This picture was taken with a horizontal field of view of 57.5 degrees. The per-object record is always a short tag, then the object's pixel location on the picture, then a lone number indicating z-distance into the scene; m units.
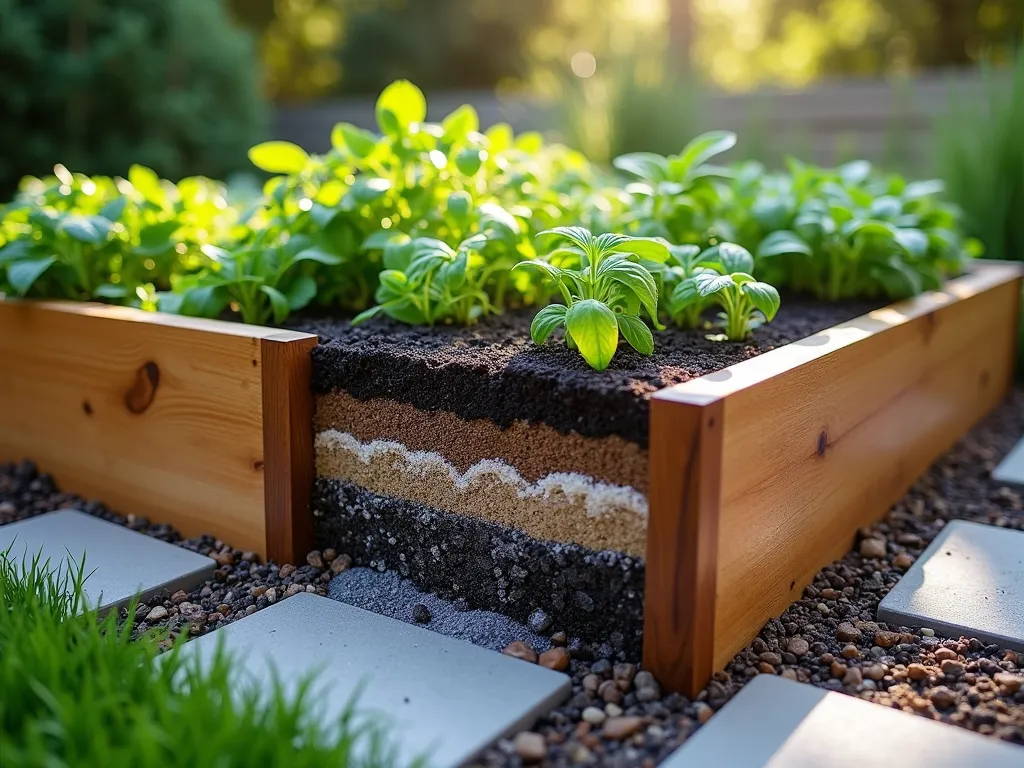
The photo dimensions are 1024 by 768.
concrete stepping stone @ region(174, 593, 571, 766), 1.15
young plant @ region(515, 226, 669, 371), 1.48
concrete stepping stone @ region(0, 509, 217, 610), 1.56
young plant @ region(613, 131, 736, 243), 2.12
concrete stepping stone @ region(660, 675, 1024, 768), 1.11
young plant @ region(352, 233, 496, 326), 1.72
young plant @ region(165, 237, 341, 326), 1.89
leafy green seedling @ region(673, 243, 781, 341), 1.62
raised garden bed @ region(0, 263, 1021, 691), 1.30
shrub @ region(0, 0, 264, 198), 4.92
